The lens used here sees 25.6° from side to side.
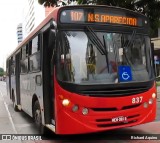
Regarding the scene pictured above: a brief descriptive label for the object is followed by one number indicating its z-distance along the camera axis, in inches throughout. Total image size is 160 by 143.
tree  556.4
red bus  283.7
